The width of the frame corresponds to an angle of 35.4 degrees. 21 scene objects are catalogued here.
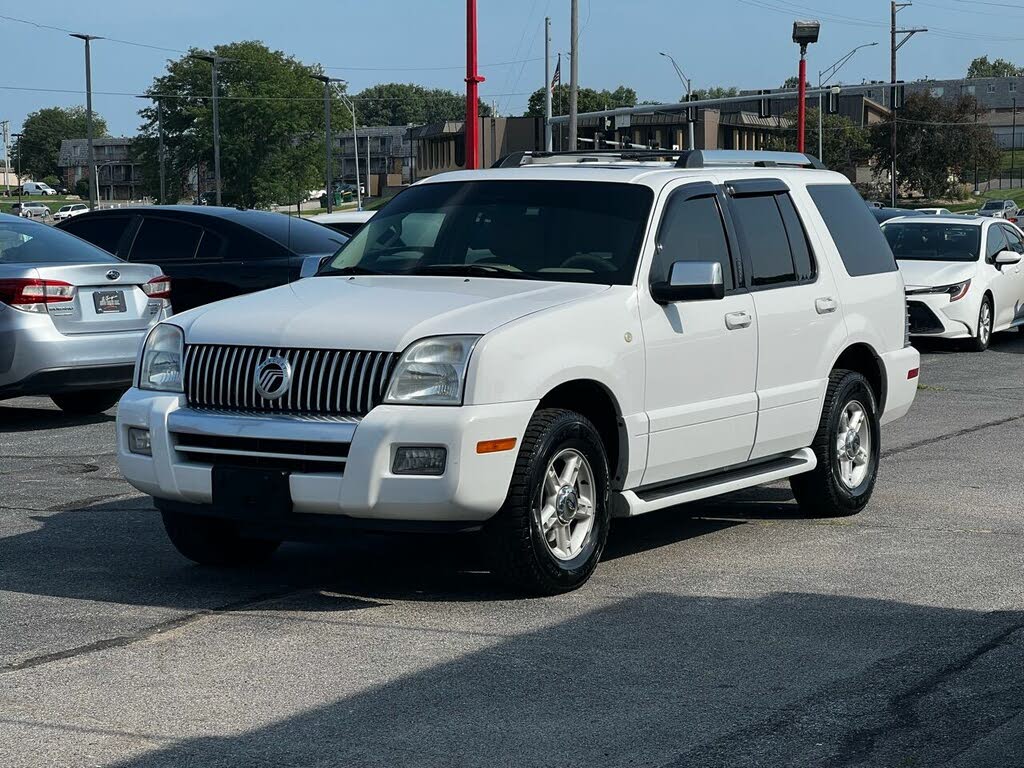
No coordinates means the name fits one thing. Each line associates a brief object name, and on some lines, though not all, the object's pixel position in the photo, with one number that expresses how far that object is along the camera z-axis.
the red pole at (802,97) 34.97
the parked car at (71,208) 105.50
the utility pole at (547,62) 58.67
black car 14.57
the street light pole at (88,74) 72.06
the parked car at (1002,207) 87.75
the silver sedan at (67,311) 11.96
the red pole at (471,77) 19.89
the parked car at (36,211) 92.65
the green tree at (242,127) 114.81
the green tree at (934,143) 106.75
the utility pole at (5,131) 167.00
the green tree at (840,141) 104.75
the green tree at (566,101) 134.00
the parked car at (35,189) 175.34
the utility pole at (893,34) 80.38
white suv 6.25
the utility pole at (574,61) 43.59
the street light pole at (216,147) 81.67
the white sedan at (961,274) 19.42
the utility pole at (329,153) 76.56
